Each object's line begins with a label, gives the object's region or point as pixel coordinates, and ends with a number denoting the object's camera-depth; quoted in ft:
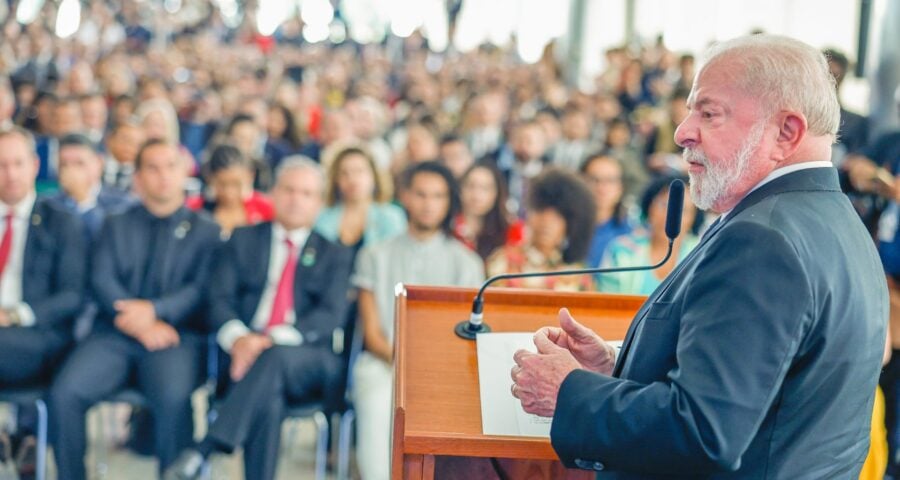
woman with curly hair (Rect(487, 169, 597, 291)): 11.07
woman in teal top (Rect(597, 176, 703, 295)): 10.64
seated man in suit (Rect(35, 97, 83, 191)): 17.72
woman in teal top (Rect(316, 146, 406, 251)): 13.04
